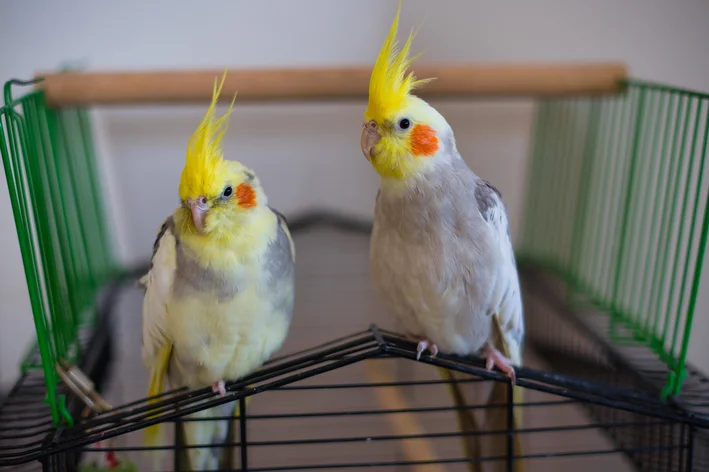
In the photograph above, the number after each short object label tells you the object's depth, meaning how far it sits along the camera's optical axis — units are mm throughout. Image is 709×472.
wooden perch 627
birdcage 529
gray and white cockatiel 514
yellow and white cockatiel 512
